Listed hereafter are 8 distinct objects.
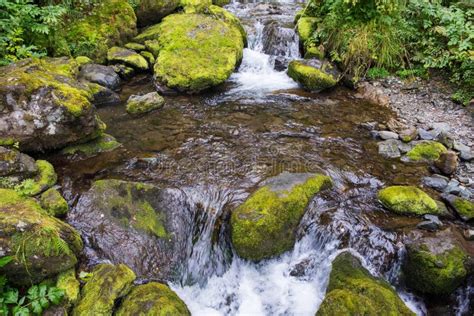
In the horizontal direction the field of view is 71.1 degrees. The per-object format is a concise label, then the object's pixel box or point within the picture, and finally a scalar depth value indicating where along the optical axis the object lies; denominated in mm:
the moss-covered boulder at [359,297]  2992
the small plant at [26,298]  2854
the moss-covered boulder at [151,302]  3034
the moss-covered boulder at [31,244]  3012
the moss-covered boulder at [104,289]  3058
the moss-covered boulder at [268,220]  3975
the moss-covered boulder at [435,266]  3637
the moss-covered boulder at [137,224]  3893
